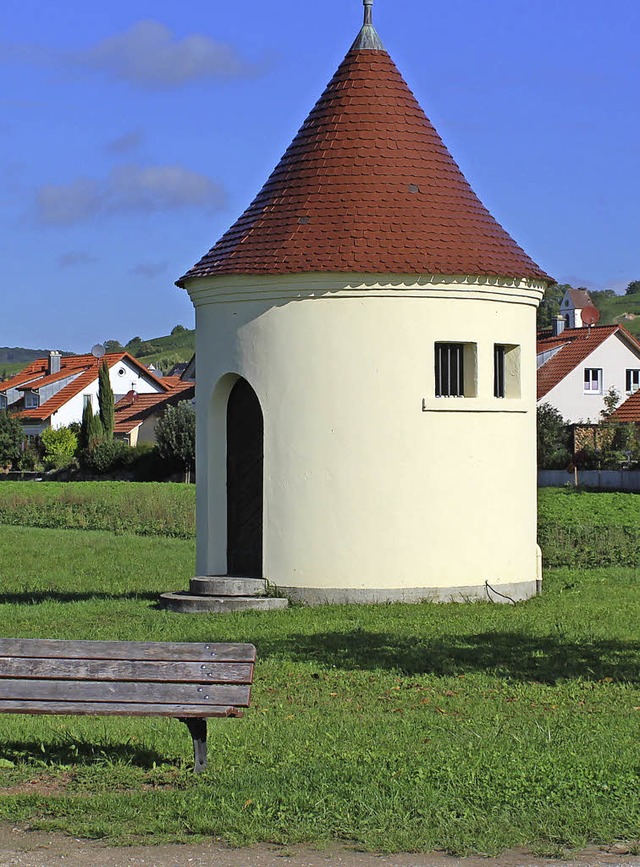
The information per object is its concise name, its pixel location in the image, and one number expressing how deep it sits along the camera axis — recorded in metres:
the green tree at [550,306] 140.79
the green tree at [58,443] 77.19
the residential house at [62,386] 85.81
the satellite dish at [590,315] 93.62
